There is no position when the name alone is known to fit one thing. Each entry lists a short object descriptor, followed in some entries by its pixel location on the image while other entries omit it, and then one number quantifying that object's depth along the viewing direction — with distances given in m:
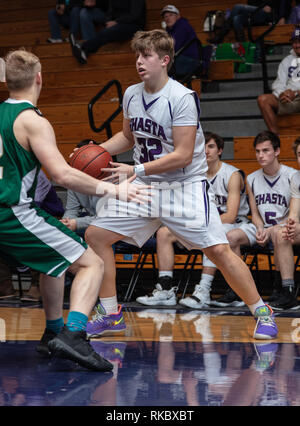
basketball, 6.64
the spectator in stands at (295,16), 15.78
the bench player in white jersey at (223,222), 9.62
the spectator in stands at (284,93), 12.61
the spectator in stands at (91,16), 17.64
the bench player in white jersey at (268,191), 9.89
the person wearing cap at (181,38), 14.56
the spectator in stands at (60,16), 18.29
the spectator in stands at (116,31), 16.65
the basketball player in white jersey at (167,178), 6.68
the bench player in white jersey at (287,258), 9.23
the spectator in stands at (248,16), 16.12
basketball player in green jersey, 5.25
